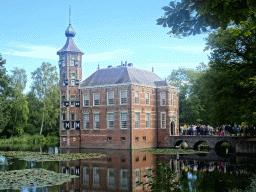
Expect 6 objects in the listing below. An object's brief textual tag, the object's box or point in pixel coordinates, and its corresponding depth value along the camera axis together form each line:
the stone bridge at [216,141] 28.62
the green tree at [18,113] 48.16
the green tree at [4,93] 36.16
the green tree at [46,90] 49.78
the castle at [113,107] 32.75
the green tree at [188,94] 42.41
